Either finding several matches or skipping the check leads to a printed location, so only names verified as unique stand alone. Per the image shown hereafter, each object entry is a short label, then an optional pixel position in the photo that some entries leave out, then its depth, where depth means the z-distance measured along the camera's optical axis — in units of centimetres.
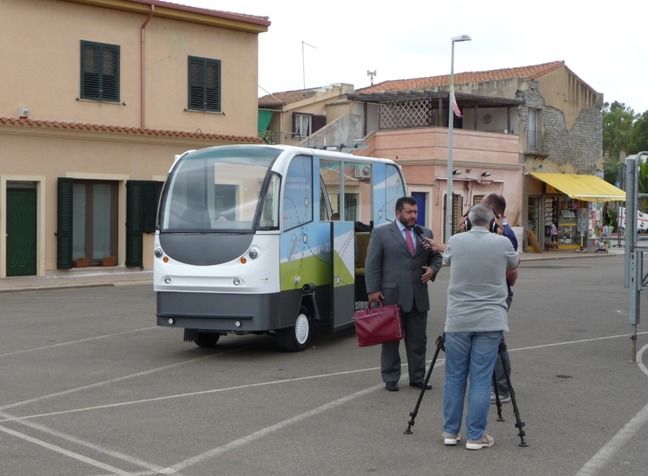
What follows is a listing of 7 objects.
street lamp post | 3559
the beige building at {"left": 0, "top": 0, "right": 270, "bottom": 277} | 2528
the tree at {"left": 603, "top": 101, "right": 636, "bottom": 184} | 9394
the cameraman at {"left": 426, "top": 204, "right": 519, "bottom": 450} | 747
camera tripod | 759
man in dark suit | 987
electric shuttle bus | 1181
